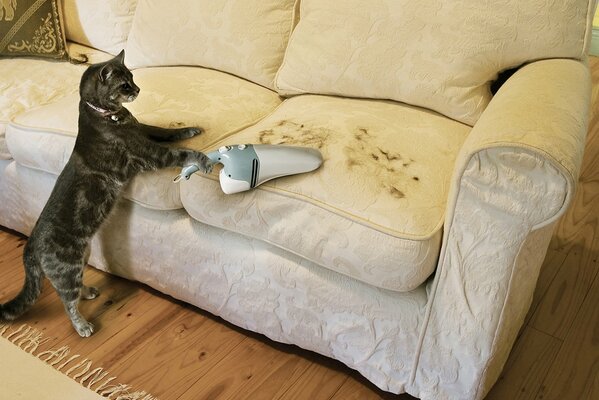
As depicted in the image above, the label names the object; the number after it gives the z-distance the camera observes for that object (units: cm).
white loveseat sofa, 104
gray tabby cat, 133
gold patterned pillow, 189
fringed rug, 132
